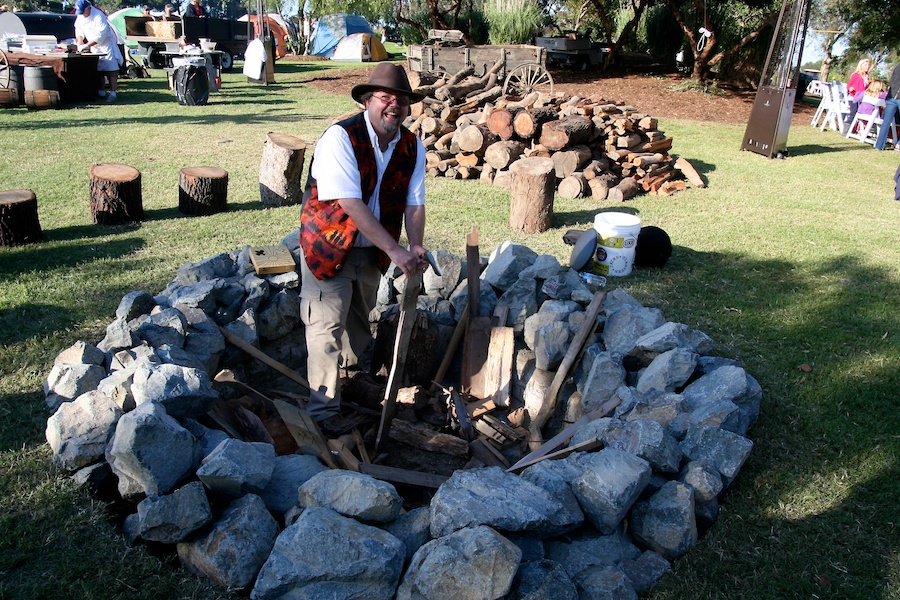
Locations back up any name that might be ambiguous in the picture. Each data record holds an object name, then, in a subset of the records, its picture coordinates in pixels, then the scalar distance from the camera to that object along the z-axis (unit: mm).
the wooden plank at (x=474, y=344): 4598
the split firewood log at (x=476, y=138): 9338
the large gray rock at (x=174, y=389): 3051
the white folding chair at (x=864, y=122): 14539
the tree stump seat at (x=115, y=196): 6730
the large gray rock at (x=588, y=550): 2732
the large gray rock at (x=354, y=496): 2645
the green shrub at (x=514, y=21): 21047
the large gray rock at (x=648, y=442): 3045
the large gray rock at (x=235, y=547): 2504
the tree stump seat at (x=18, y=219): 5918
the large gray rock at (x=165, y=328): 3730
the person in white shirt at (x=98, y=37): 14812
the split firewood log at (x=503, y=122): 9375
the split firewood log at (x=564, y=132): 8875
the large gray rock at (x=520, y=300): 4711
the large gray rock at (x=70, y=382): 3352
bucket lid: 5871
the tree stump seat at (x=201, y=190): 7227
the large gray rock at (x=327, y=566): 2389
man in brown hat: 3443
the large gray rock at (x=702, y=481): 2996
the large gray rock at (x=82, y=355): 3480
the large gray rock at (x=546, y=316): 4504
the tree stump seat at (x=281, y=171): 7730
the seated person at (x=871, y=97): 14532
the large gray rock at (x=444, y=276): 4988
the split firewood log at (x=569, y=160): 8906
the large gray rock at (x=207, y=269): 4508
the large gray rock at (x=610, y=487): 2789
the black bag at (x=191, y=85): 14617
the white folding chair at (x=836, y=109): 15672
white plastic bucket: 5820
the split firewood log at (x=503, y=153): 9156
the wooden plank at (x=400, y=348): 3637
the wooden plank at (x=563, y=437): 3449
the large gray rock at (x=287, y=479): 2850
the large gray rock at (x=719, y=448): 3143
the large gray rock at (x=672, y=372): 3793
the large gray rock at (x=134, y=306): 3994
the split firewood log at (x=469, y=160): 9547
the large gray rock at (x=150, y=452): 2670
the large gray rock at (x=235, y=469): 2659
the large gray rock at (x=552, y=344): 4328
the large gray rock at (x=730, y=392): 3627
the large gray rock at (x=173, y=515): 2545
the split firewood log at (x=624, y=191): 8836
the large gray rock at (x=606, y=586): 2498
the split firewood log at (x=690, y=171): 9766
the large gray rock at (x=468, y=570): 2344
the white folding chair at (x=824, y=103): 16297
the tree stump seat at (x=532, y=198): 7195
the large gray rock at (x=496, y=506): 2580
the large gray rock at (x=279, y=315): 4430
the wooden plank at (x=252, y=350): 4164
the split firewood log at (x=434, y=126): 10055
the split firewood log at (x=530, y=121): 9125
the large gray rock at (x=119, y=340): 3615
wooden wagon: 14492
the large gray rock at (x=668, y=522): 2826
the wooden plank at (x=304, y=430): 3438
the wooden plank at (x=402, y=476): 3402
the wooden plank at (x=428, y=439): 3875
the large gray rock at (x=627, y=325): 4305
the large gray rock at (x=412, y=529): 2666
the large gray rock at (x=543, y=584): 2410
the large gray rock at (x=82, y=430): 2967
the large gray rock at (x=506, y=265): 5039
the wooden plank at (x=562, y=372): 4176
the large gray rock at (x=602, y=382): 3920
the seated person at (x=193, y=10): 23188
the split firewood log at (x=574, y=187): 8797
